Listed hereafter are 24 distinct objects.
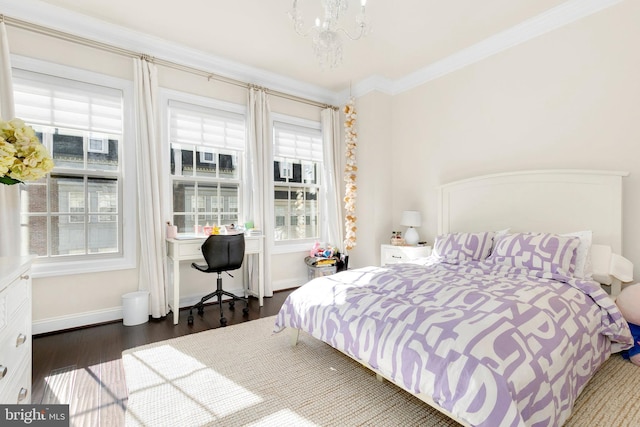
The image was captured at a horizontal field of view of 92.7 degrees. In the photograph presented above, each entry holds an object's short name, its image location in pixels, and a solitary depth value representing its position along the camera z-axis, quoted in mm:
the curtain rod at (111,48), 2744
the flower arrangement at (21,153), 1492
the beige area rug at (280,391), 1661
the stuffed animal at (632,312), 2184
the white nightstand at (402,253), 3828
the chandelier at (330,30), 2174
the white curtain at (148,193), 3236
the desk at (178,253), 3159
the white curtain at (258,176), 3994
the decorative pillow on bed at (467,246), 2893
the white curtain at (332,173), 4770
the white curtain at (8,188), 2584
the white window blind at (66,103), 2807
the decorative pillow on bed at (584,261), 2414
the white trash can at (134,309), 3057
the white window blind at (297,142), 4457
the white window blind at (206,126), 3631
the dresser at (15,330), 1267
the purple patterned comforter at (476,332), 1307
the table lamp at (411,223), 3969
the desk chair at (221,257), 3205
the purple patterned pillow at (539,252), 2371
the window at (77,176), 2873
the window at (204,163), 3676
